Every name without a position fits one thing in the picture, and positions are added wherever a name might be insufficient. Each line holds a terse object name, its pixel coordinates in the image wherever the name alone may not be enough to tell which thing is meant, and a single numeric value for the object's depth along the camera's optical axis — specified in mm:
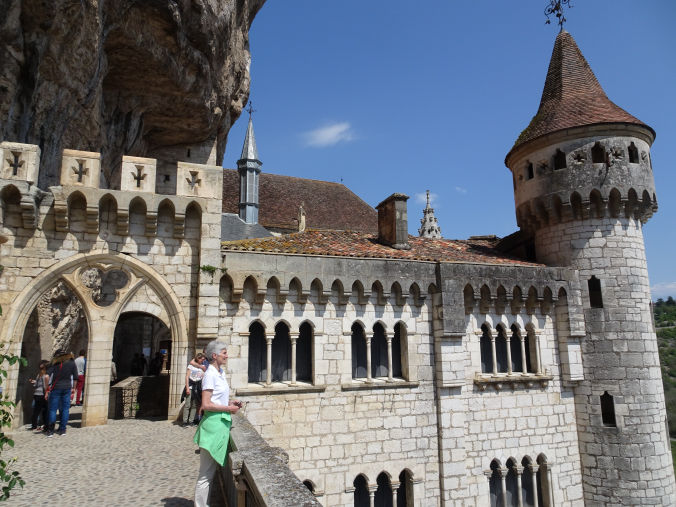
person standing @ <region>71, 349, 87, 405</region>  13717
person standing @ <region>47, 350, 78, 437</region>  9203
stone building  10094
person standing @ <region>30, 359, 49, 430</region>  9961
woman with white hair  4906
